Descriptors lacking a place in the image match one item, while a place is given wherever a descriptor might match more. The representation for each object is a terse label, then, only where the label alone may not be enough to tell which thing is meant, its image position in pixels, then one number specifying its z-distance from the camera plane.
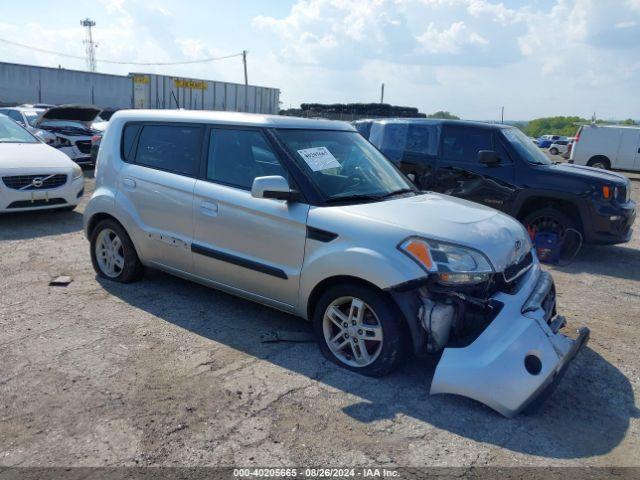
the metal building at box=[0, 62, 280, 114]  29.27
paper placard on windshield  4.21
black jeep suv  7.27
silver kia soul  3.43
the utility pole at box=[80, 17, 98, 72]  77.31
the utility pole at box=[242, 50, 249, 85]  44.02
